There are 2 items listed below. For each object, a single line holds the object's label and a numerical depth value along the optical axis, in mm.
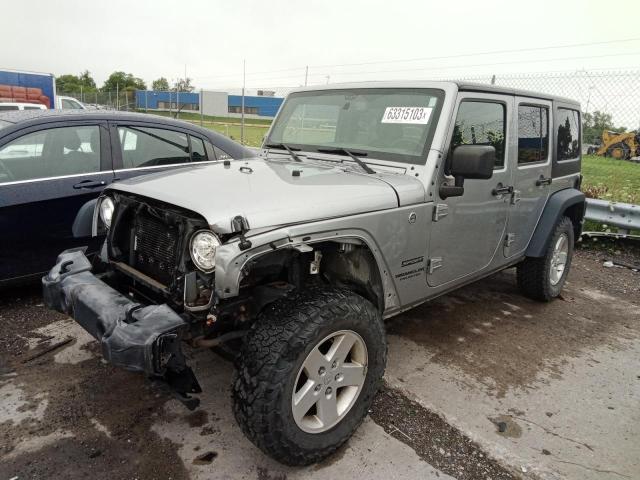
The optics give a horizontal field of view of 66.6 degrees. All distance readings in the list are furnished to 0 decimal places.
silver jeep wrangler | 2199
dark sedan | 3904
